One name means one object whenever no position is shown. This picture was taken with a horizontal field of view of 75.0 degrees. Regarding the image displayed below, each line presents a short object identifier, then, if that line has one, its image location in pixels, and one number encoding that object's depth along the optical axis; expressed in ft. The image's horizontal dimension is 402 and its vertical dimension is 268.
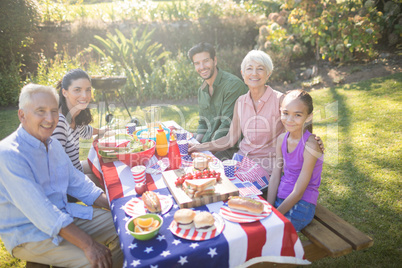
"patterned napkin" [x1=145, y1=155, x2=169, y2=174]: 7.87
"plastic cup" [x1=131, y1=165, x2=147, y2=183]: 6.71
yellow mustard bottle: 9.00
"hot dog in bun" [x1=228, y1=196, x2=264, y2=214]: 5.47
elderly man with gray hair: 5.67
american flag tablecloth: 4.64
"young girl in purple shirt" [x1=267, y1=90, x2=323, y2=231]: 6.81
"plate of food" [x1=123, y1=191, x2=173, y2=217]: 5.78
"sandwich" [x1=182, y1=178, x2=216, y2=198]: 6.03
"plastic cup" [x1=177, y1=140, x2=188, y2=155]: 9.21
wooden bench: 5.78
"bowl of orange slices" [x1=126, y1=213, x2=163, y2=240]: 4.88
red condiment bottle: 8.00
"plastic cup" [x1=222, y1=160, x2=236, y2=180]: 7.24
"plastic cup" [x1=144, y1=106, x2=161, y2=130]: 11.55
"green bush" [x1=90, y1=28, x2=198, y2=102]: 25.93
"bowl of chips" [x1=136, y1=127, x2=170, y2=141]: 9.89
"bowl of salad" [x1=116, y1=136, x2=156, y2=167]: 8.22
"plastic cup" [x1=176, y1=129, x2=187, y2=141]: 10.55
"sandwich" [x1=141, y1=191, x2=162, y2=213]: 5.77
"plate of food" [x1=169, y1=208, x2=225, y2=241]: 5.00
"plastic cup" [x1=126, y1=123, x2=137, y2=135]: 11.25
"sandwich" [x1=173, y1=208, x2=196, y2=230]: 5.19
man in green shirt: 11.86
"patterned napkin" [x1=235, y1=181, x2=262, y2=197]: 6.52
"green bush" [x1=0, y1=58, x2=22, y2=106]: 25.48
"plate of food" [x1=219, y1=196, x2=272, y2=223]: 5.39
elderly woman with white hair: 9.43
